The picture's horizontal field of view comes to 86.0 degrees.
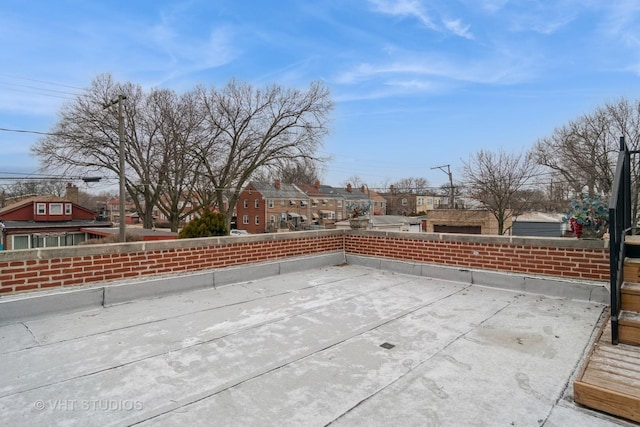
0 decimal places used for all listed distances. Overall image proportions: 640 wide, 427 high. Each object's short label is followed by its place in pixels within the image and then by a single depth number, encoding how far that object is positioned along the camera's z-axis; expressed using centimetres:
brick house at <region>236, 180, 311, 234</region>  4300
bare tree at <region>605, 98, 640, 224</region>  1656
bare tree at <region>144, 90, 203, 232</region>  2409
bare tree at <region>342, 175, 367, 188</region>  6838
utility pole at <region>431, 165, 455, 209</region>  2740
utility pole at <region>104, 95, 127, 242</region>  1714
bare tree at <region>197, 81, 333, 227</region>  2531
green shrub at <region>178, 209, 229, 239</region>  1182
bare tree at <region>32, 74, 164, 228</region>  2184
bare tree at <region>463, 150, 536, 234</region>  2038
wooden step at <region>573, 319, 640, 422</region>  193
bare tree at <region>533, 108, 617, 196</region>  1723
